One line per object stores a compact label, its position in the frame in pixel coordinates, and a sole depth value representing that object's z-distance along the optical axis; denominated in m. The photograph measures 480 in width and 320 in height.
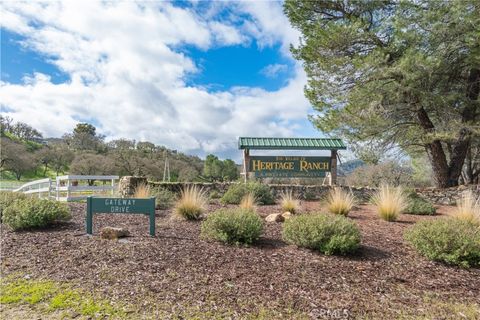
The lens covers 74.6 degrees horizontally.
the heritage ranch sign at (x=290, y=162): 14.02
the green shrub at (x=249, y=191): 10.80
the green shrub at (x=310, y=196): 12.91
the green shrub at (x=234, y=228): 5.18
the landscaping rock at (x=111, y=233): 5.38
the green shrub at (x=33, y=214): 6.12
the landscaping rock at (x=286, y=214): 7.55
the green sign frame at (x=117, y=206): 5.80
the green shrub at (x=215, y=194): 12.75
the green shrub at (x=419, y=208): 8.98
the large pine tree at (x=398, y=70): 10.48
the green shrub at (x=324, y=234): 4.70
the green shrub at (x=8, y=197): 7.60
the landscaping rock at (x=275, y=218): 7.20
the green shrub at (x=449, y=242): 4.42
